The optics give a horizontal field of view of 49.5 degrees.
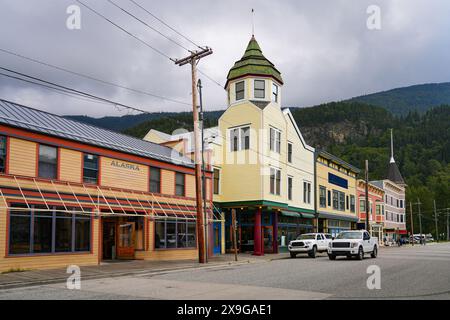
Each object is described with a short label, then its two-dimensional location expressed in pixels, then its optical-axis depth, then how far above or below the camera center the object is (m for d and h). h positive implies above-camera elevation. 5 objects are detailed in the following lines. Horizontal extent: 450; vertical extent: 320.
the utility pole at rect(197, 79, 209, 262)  27.03 +6.69
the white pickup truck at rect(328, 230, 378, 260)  28.11 -1.70
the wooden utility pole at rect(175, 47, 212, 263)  24.22 +3.62
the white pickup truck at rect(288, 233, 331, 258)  32.25 -1.91
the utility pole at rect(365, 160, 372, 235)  48.98 +0.28
